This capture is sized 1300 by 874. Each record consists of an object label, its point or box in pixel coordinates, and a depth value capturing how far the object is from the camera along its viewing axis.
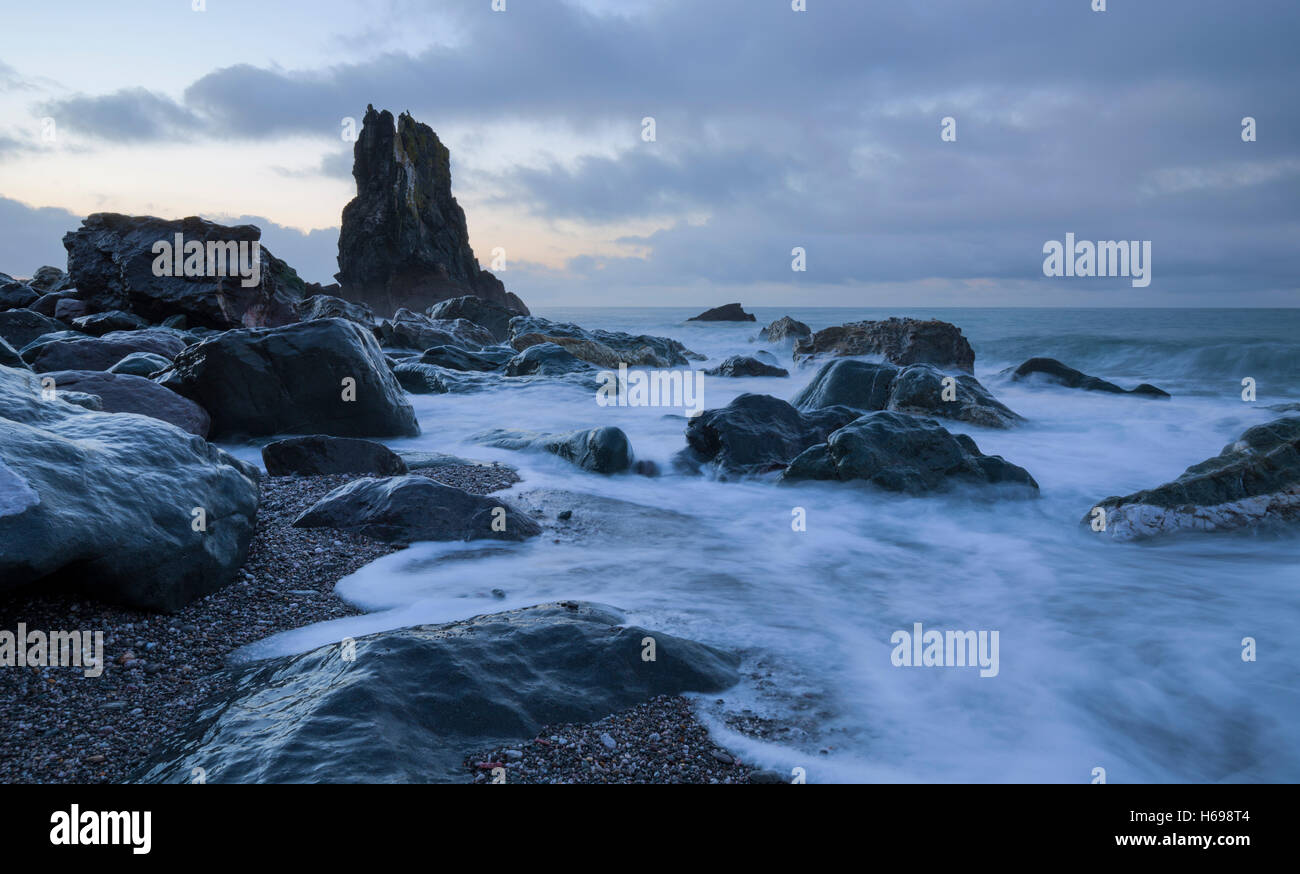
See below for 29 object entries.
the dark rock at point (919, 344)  17.55
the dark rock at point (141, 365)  8.91
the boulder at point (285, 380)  8.09
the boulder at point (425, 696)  2.41
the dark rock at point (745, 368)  18.72
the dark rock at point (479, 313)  33.62
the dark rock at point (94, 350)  9.59
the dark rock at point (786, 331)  28.88
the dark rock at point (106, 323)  14.81
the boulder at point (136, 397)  6.76
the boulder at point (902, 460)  7.39
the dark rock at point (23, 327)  14.31
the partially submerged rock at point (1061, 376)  14.51
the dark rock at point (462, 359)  16.84
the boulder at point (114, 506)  3.08
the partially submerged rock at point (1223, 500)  6.08
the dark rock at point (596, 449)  8.02
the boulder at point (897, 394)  11.24
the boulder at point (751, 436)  8.27
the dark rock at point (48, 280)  27.14
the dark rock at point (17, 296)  19.81
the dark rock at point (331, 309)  21.55
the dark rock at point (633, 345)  21.00
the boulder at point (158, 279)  15.95
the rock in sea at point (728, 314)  60.41
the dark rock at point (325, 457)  6.54
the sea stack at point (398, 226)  50.66
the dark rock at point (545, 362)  15.92
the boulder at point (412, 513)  5.17
